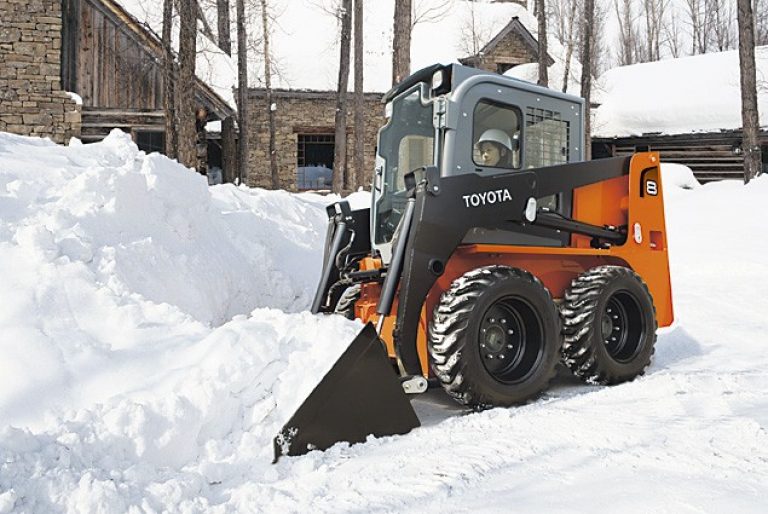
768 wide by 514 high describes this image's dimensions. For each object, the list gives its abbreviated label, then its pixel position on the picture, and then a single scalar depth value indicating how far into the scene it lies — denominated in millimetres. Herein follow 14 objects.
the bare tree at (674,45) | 52000
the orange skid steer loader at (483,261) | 4316
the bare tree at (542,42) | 22797
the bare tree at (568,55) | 27531
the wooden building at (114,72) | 17938
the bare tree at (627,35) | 54312
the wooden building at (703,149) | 25672
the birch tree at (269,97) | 23172
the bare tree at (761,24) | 44419
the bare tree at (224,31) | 26311
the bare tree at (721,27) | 48281
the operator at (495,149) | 5055
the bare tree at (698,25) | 48844
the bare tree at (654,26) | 51781
